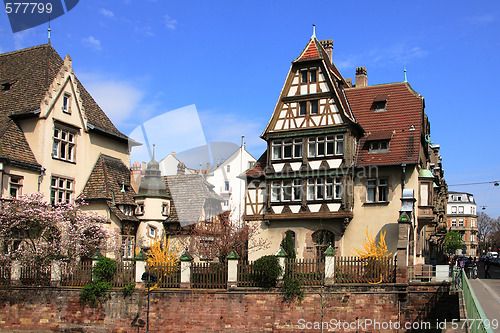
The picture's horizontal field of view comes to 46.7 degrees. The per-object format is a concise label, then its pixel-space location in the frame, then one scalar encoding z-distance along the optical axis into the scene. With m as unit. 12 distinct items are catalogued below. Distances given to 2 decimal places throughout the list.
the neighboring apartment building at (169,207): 34.56
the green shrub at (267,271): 24.91
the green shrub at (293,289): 24.61
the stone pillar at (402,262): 23.67
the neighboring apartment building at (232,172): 64.00
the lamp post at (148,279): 24.39
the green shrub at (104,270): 26.81
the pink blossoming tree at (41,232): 27.47
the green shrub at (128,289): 26.23
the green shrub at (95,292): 26.50
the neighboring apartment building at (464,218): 113.44
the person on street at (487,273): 38.70
